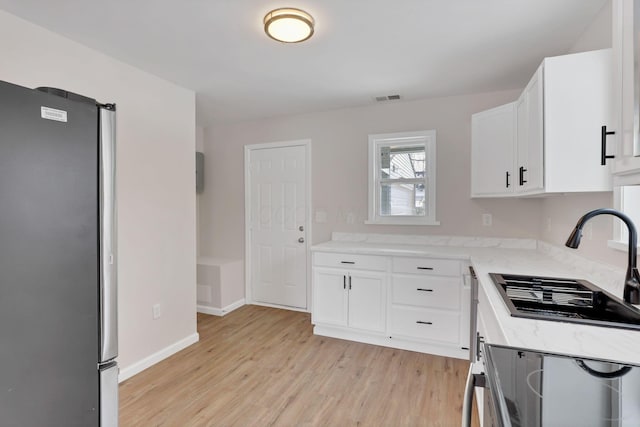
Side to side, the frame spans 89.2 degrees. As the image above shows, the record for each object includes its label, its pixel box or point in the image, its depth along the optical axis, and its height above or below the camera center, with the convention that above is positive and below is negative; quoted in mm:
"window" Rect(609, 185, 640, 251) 1521 +17
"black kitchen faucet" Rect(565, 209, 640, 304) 1245 -148
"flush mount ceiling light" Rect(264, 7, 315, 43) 1819 +1090
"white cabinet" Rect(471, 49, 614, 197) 1582 +462
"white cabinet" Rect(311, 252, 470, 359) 2775 -835
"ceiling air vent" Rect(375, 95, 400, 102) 3291 +1171
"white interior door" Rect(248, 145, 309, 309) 3980 -174
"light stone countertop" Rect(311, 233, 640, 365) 966 -369
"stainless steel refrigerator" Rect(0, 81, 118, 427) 1057 -180
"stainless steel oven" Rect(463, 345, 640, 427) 620 -396
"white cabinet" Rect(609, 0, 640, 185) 980 +372
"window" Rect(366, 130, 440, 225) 3410 +360
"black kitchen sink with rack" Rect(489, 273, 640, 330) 1207 -395
